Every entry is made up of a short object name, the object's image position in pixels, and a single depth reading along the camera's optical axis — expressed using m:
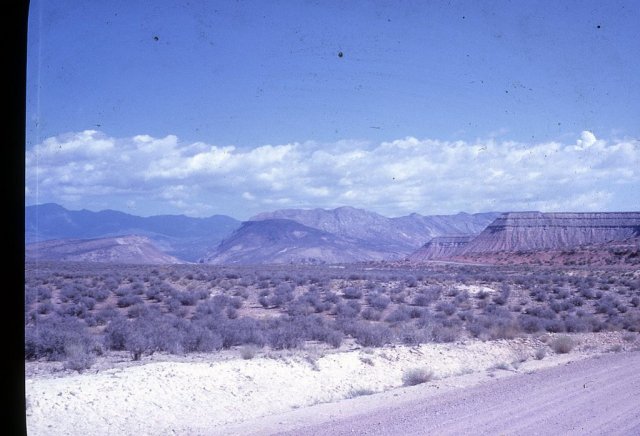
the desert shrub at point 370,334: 18.80
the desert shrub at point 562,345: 19.06
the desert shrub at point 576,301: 33.95
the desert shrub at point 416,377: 14.41
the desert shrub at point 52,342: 14.96
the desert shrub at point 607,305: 30.08
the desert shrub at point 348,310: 27.58
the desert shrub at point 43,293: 30.27
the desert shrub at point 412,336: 19.39
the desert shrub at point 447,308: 29.32
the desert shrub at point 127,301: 29.75
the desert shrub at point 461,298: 35.12
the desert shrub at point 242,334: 18.12
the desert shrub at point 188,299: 30.72
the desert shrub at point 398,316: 26.14
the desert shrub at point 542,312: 28.02
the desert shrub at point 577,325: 23.80
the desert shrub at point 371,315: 27.66
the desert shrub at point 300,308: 27.68
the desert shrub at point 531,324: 23.59
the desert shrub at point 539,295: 37.37
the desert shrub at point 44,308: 25.59
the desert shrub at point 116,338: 16.69
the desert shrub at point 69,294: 31.57
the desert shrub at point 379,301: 31.47
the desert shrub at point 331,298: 33.04
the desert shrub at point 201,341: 17.14
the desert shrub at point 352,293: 36.84
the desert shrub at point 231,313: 26.28
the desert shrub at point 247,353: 15.37
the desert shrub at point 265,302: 31.87
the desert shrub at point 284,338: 17.73
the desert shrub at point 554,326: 23.86
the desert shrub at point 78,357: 13.29
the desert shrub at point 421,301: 33.29
